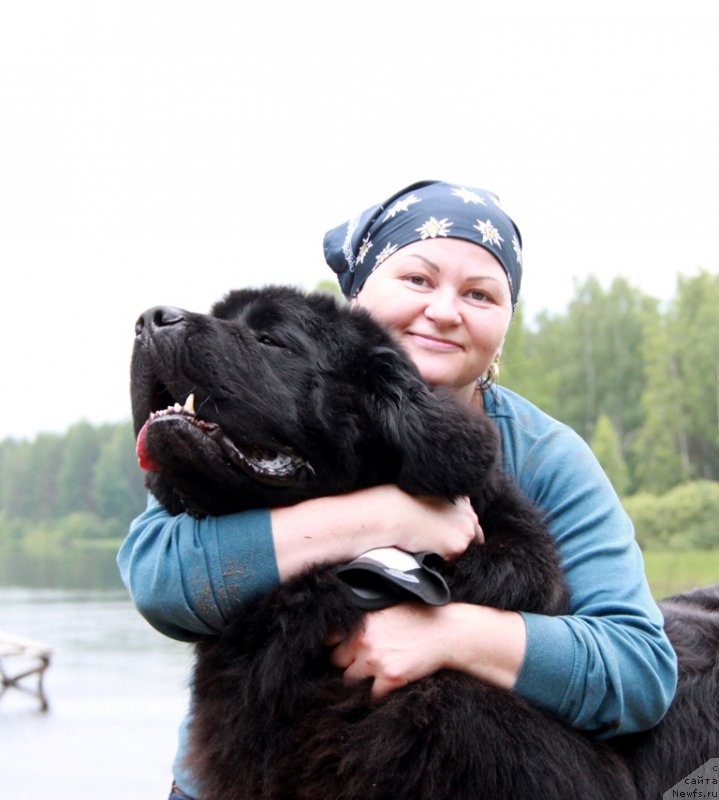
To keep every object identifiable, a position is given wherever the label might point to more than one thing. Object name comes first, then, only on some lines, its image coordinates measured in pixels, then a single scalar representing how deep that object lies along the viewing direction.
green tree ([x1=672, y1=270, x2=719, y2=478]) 40.47
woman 2.29
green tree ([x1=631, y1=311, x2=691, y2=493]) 40.97
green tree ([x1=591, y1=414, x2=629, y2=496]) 38.44
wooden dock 10.02
